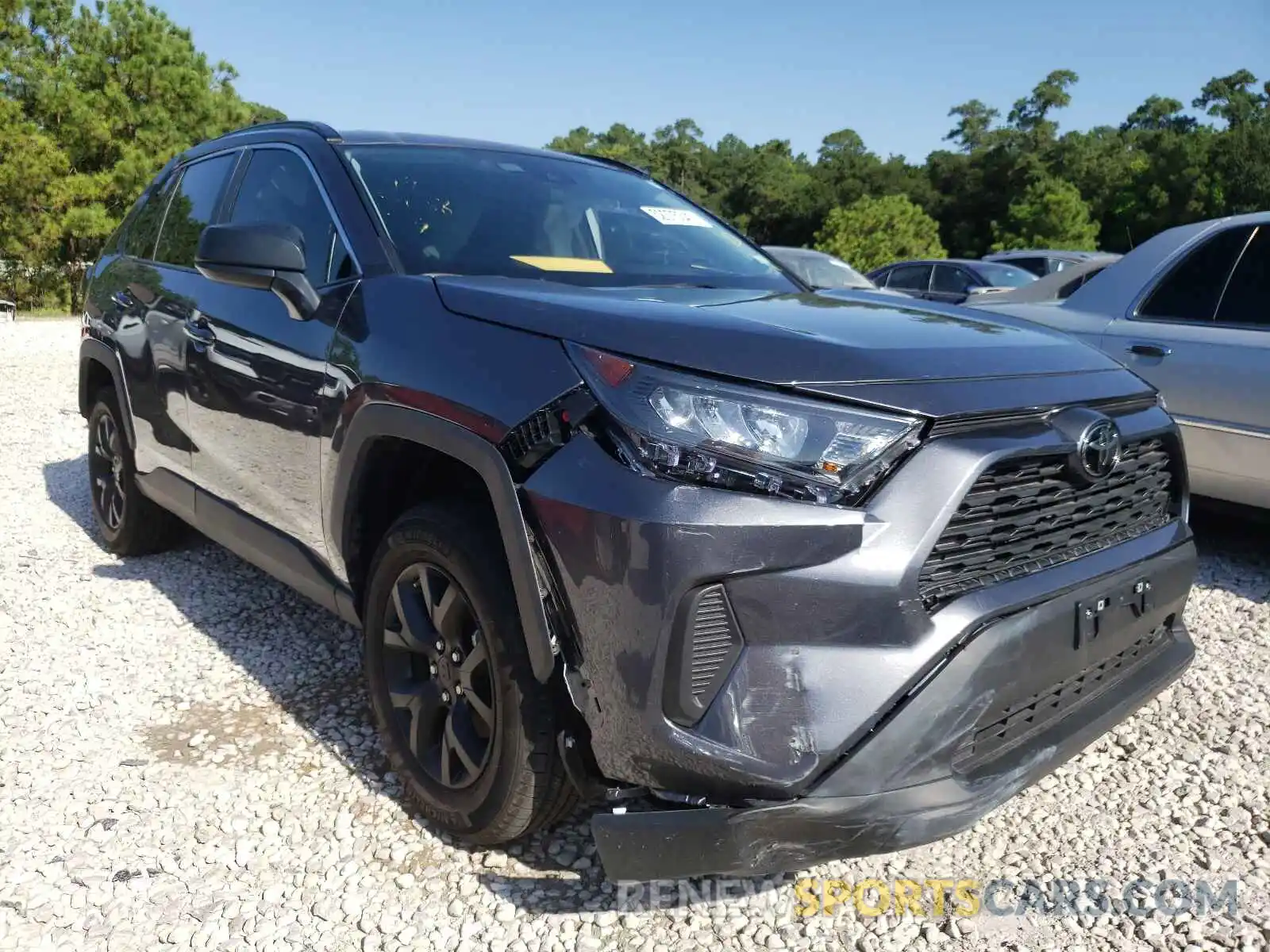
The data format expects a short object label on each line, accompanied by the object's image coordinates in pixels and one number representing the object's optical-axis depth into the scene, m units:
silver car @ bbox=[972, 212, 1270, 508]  3.94
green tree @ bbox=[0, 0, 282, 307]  20.17
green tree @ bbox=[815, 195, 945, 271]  31.42
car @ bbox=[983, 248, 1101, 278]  16.42
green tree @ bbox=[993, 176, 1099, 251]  41.66
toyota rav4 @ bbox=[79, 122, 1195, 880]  1.68
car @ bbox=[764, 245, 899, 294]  7.54
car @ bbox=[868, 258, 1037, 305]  13.51
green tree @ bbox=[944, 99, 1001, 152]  74.62
